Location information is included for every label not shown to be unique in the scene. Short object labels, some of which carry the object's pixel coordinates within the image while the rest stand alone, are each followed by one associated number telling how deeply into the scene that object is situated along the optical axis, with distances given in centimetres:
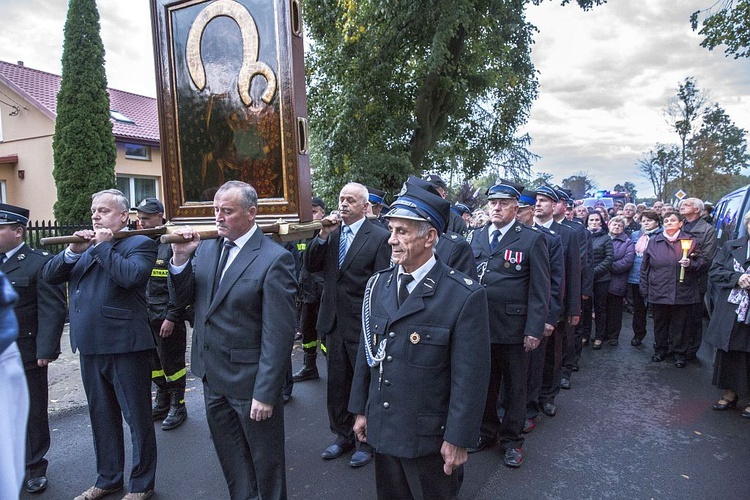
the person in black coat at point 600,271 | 803
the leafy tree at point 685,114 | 2825
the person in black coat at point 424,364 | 237
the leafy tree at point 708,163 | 2922
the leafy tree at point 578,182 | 5551
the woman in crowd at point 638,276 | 816
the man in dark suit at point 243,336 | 287
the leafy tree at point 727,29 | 1234
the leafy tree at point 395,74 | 1150
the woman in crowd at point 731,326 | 506
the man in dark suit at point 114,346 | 346
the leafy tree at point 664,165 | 3278
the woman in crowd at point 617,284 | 816
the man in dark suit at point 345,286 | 414
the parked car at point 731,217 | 714
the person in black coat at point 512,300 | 414
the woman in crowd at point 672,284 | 695
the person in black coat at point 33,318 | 366
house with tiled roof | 1917
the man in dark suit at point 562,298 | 527
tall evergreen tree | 1488
